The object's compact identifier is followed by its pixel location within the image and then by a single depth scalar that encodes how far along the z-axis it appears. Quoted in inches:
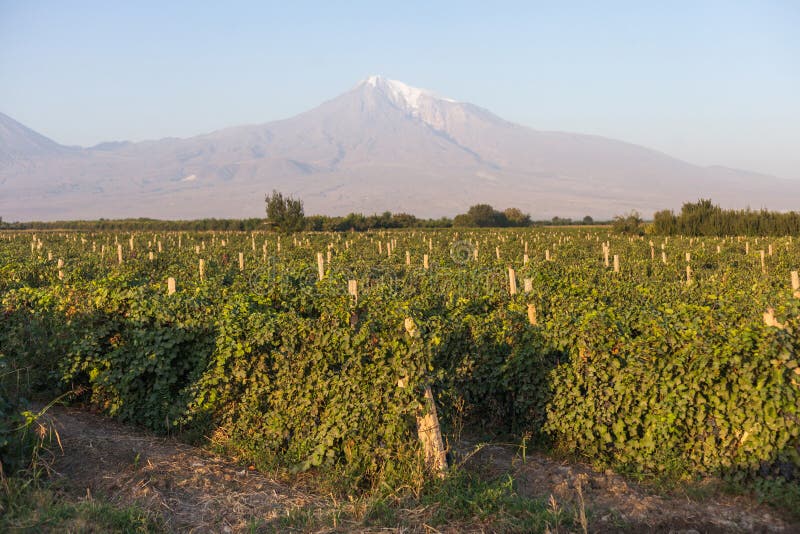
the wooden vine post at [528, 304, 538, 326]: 360.1
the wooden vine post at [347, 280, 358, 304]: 382.1
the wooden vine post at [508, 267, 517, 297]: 475.0
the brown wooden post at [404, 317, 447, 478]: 272.1
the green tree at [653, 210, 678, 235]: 2223.2
